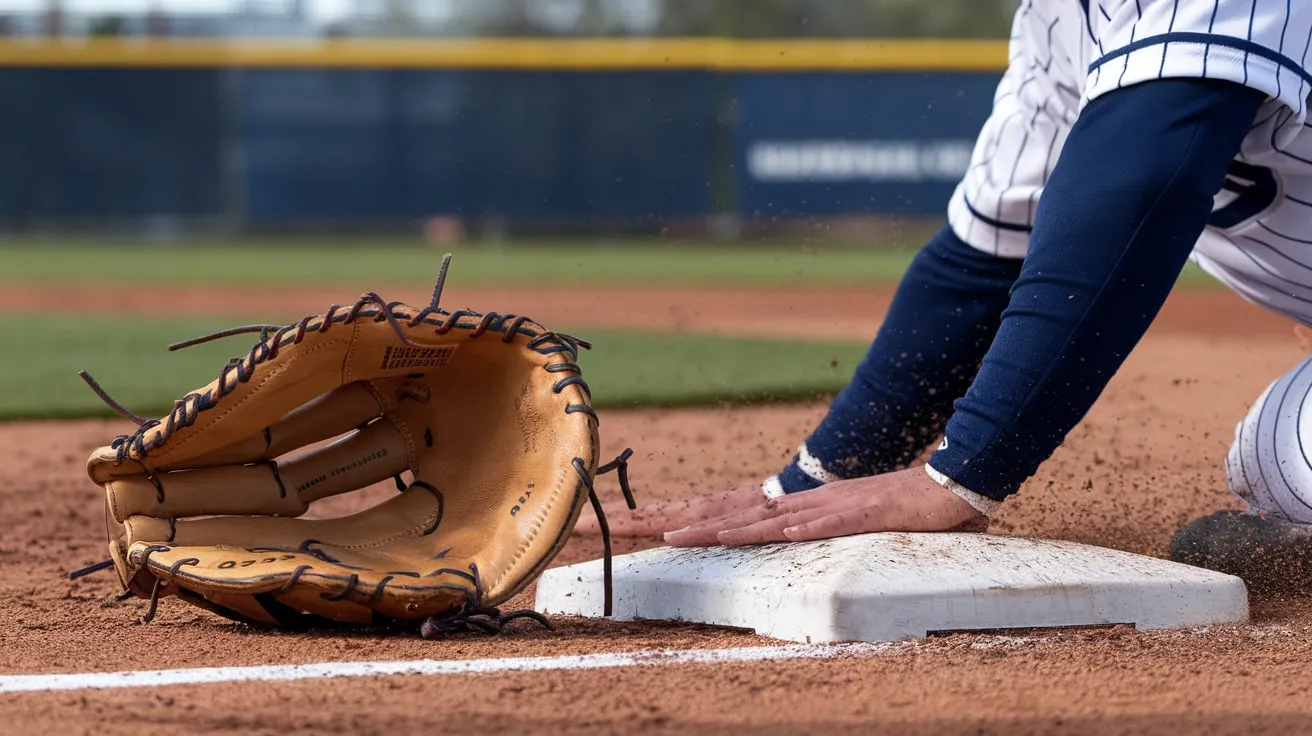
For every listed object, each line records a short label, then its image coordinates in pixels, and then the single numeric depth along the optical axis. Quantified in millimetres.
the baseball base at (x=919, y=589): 3637
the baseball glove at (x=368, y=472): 3667
